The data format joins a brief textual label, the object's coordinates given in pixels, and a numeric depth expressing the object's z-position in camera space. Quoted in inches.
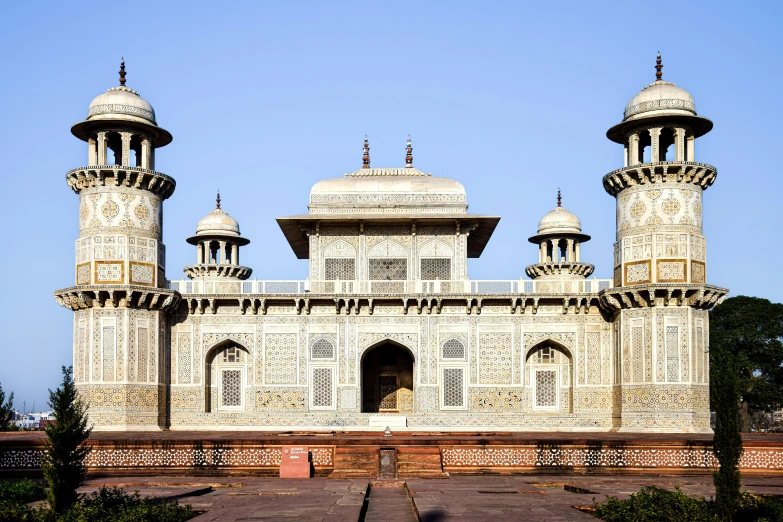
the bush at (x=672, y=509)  408.5
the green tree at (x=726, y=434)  408.8
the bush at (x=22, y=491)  521.3
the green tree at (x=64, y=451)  441.4
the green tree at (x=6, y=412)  1366.1
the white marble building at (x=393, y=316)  1009.5
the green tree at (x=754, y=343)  1881.2
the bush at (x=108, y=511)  417.1
